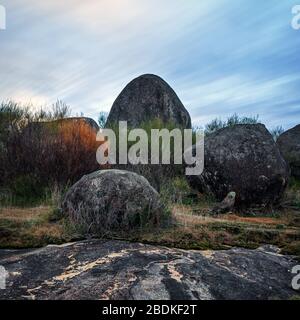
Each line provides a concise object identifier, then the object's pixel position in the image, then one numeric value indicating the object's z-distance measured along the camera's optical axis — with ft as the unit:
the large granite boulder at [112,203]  11.38
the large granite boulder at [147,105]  33.52
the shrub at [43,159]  18.08
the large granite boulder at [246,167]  19.51
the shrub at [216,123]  34.32
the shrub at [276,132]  35.86
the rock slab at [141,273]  7.09
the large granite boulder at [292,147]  29.16
